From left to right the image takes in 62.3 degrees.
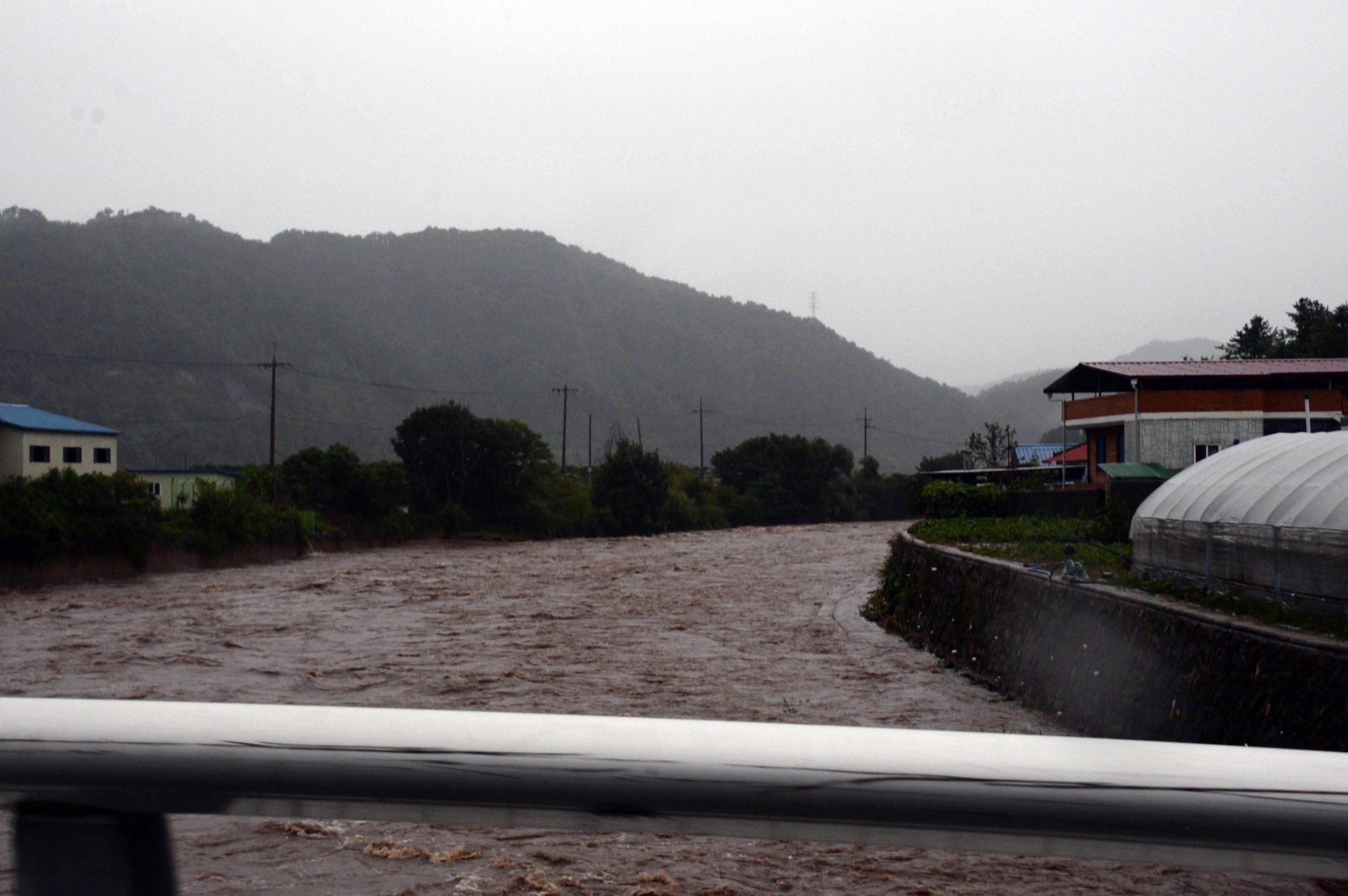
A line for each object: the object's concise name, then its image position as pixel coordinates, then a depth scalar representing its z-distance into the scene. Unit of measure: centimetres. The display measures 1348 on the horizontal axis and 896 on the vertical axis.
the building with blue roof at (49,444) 4916
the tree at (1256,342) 6656
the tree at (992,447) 8188
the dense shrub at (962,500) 3494
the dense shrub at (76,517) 3494
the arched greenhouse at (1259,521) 993
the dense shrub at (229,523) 4116
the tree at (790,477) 7712
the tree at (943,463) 8462
